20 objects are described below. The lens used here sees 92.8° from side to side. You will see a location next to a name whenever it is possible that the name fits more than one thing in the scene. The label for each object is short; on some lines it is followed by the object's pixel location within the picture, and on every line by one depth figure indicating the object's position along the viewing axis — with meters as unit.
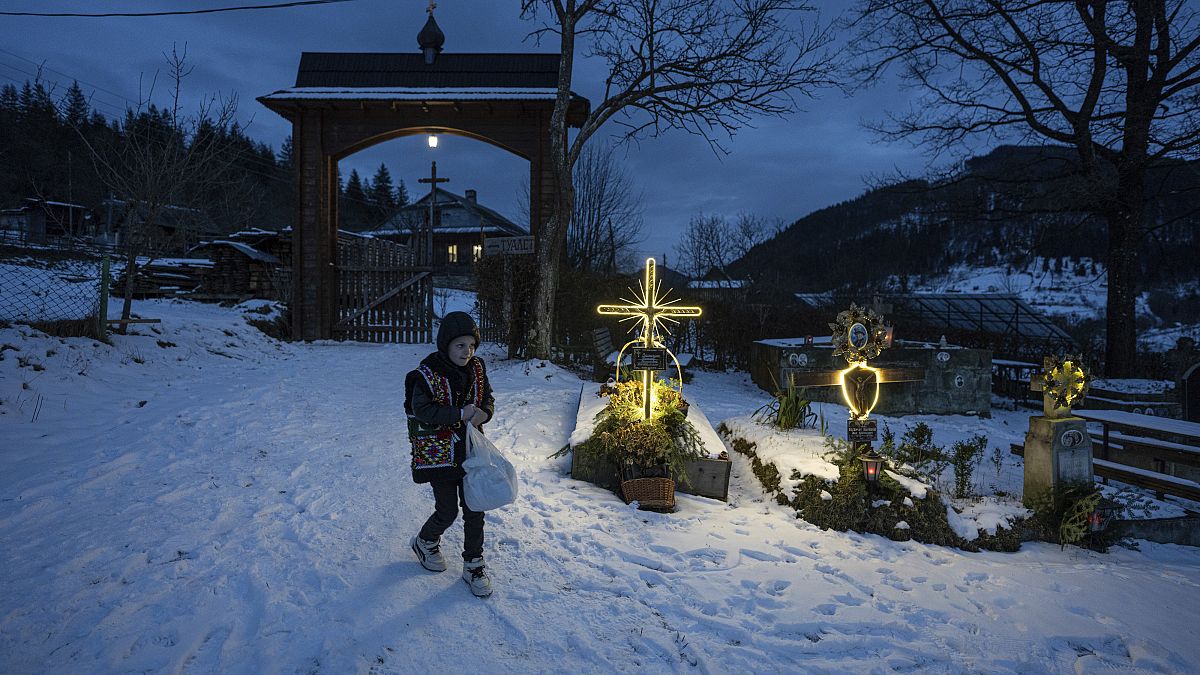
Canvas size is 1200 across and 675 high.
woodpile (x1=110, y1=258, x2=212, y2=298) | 24.05
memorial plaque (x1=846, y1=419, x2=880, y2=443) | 4.96
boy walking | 3.21
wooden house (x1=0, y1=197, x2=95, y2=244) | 35.09
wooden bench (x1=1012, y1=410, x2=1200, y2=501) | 5.68
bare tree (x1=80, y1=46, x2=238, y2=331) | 9.67
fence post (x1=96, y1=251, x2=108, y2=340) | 8.55
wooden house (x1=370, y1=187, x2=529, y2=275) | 42.16
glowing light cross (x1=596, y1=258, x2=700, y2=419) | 5.50
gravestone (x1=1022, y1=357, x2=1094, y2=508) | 4.88
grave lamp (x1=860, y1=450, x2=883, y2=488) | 4.75
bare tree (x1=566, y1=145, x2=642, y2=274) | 20.80
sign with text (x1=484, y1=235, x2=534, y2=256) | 11.31
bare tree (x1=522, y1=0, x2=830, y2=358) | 10.94
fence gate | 13.88
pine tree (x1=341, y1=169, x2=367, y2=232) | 60.09
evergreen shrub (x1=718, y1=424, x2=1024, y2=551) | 4.55
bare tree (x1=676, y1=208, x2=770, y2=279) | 28.73
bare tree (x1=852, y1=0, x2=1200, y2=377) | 11.93
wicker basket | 4.86
